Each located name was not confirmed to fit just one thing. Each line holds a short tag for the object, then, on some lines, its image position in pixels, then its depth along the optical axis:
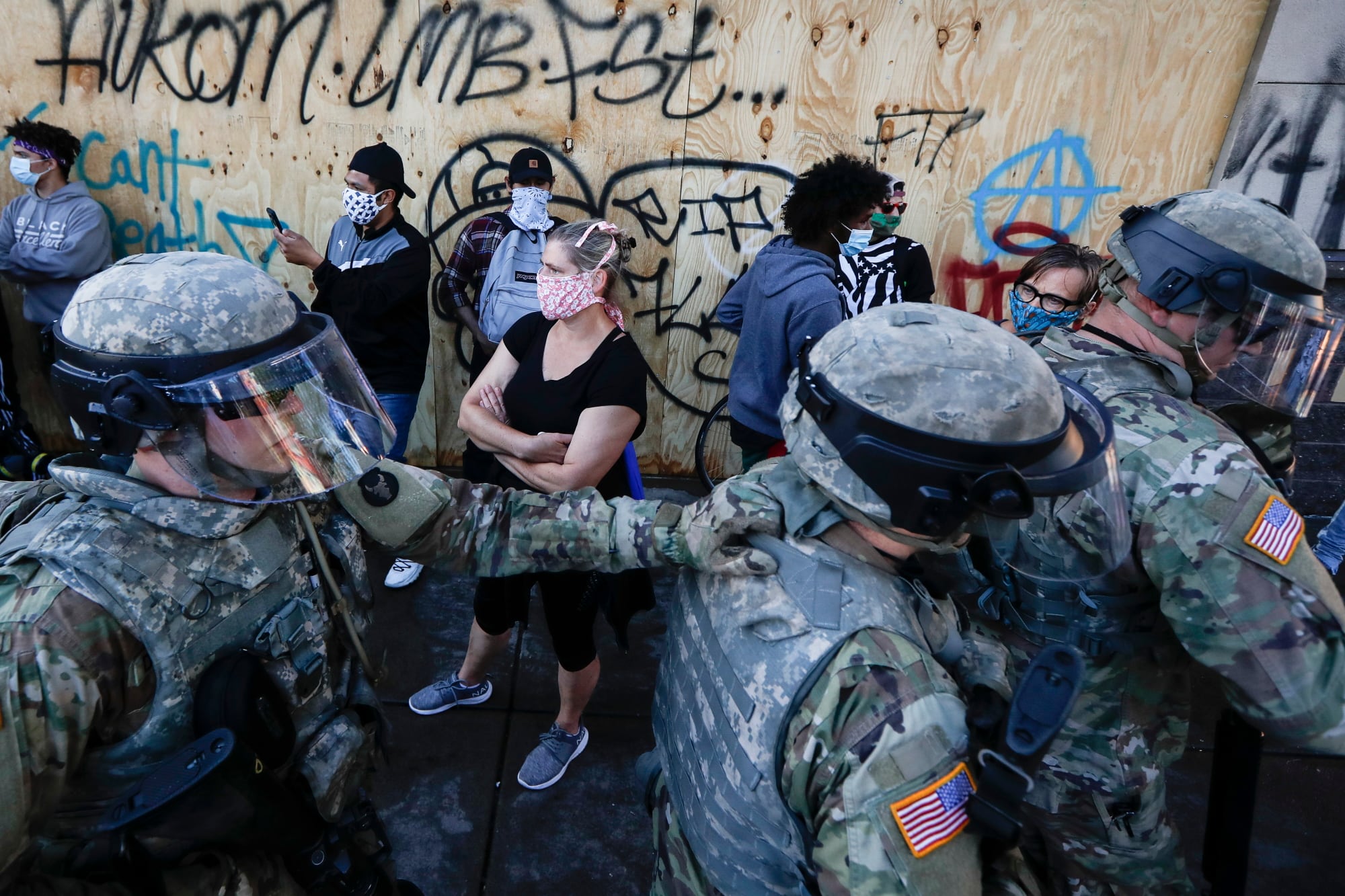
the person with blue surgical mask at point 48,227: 4.04
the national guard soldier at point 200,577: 1.18
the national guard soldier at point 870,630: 1.12
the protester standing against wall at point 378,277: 3.61
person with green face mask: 4.21
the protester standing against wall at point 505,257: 3.78
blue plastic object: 2.91
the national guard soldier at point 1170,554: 1.54
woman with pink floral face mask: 2.57
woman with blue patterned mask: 2.89
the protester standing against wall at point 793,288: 3.27
